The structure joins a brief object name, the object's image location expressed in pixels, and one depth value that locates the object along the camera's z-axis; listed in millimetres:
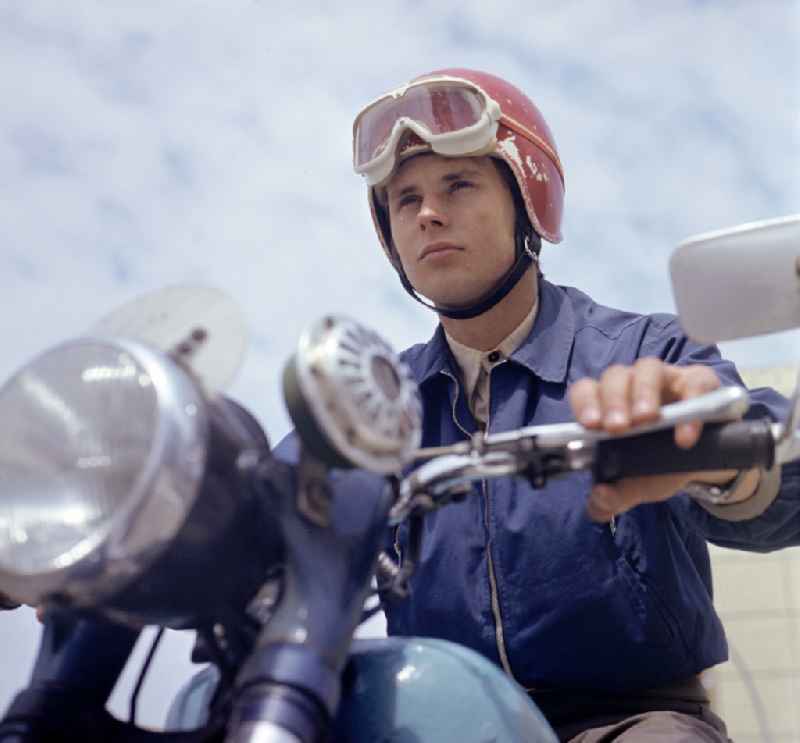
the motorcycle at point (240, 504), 719
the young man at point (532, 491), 1549
